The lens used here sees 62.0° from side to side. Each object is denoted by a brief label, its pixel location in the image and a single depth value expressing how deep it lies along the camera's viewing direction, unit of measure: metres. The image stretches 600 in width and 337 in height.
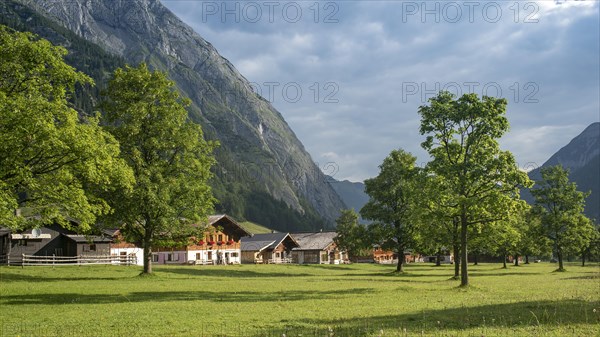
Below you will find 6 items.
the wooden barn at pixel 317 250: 139.50
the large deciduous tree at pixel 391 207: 68.50
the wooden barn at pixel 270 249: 127.12
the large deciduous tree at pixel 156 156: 43.03
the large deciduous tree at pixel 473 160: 36.56
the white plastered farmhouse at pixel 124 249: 90.48
